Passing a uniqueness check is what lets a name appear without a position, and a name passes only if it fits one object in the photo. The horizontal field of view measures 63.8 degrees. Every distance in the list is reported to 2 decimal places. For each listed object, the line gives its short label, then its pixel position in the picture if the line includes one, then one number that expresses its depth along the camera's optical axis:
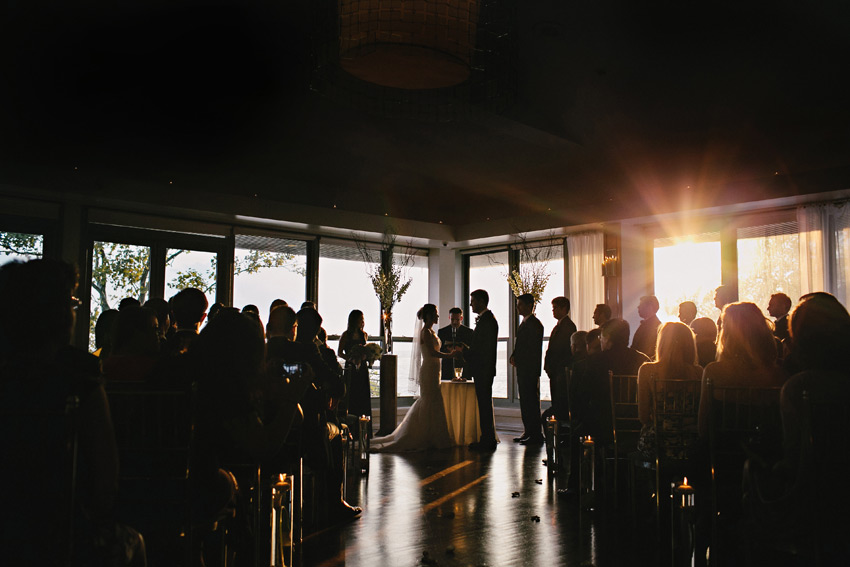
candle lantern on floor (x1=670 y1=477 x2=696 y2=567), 2.93
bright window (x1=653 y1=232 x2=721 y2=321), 9.12
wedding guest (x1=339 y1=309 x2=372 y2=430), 7.27
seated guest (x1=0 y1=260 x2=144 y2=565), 1.74
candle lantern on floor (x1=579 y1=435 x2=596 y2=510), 4.59
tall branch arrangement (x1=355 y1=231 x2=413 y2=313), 10.73
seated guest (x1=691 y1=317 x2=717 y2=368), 4.55
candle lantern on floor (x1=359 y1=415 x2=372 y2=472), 6.14
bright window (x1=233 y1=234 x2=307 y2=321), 9.85
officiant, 9.05
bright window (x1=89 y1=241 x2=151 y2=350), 8.35
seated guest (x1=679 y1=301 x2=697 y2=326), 6.95
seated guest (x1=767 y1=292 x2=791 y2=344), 6.34
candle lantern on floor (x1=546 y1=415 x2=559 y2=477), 5.80
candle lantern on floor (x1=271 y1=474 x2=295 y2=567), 2.85
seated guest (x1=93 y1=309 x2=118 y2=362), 4.86
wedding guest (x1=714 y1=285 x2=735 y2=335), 7.53
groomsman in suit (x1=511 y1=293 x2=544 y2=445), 8.16
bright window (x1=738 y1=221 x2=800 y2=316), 8.20
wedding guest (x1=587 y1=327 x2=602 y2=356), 5.06
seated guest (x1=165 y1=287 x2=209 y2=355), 3.74
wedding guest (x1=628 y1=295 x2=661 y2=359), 6.48
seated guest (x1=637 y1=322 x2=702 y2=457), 3.85
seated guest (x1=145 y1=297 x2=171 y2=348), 4.88
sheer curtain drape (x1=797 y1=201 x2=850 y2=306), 7.64
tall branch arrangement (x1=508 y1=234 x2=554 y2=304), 10.73
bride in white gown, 7.68
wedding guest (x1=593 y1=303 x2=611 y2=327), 7.89
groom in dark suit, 7.89
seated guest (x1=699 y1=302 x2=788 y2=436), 3.12
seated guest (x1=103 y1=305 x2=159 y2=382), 2.92
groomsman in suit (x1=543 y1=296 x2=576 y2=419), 7.82
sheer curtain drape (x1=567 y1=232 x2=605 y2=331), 10.03
